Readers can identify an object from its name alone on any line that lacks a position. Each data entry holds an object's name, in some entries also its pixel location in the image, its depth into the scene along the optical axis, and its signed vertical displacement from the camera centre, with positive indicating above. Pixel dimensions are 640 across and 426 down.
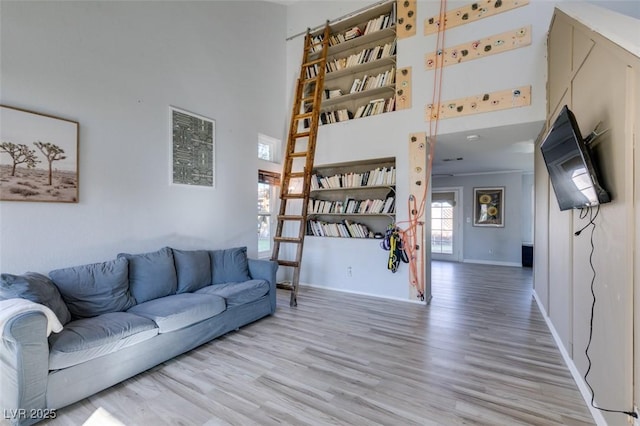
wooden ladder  3.85 +1.06
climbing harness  3.94 -0.49
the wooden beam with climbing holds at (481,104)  3.23 +1.34
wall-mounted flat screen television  1.52 +0.29
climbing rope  3.72 -0.19
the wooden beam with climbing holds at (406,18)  3.87 +2.70
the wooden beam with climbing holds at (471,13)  3.28 +2.46
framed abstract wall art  3.31 +0.76
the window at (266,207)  4.68 +0.08
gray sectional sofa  1.59 -0.82
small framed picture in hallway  7.02 +0.18
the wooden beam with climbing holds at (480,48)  3.22 +2.01
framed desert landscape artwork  2.12 +0.41
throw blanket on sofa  1.56 -0.57
